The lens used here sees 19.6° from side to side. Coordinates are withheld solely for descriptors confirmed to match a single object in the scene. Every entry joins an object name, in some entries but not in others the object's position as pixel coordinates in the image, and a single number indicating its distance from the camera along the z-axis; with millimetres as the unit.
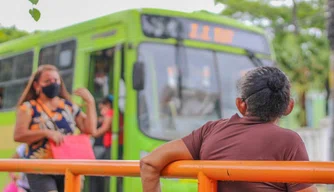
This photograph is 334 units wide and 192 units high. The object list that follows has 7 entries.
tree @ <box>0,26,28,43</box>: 13049
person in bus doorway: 10503
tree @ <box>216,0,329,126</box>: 29368
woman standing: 7555
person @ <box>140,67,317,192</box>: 3812
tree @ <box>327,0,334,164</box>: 15444
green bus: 10498
